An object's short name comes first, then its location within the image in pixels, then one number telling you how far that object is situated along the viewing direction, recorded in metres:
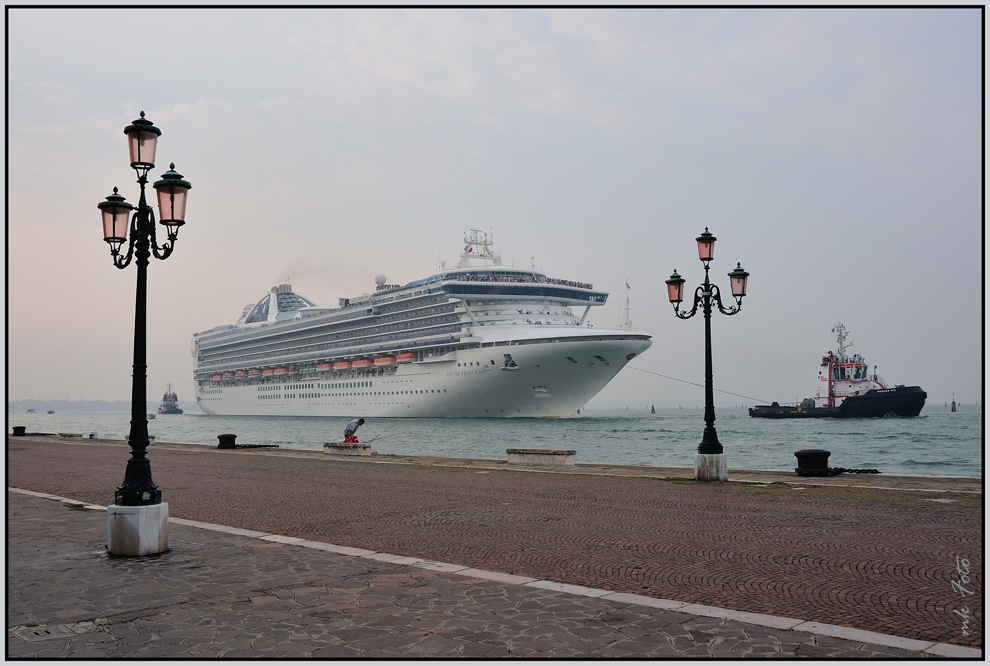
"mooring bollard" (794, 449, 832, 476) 15.09
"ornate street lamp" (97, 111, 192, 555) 7.63
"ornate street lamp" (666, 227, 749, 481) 14.51
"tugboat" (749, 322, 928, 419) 83.00
